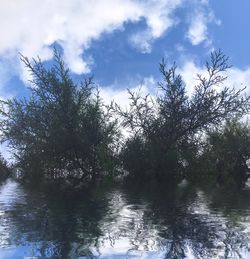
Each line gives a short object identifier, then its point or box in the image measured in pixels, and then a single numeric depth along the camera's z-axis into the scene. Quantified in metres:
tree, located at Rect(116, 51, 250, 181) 11.01
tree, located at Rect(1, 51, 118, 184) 10.89
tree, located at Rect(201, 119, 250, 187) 13.71
